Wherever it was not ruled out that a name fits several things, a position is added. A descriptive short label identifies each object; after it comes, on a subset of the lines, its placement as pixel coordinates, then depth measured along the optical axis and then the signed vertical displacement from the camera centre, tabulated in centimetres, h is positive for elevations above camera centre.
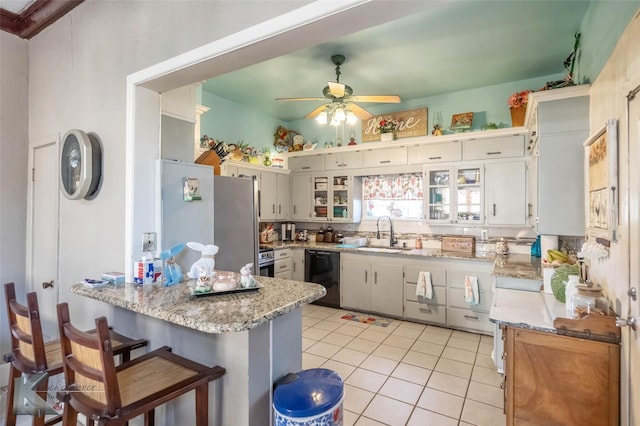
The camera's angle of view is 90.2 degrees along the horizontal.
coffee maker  546 -33
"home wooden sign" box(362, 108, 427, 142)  455 +133
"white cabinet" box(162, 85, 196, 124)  213 +77
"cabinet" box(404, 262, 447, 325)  386 -105
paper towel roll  294 -26
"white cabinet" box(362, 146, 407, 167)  450 +83
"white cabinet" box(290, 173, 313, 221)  534 +30
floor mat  404 -138
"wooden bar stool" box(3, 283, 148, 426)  145 -69
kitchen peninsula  129 -57
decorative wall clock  205 +32
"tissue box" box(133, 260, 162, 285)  180 -33
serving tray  154 -38
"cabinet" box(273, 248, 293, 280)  461 -74
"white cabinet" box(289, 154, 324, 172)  522 +85
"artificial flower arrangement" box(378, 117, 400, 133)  464 +131
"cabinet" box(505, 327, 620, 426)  155 -84
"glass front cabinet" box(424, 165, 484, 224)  404 +26
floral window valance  474 +42
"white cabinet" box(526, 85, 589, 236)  235 +43
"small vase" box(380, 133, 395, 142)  460 +112
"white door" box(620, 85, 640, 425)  129 -18
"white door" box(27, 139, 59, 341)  249 -15
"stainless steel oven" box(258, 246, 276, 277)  438 -67
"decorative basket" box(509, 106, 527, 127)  368 +116
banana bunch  253 -35
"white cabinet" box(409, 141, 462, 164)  411 +82
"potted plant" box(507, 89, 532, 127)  366 +126
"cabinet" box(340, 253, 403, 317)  416 -95
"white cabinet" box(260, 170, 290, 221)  493 +29
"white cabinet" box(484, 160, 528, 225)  373 +26
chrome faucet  480 -35
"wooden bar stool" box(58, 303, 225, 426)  109 -69
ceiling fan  323 +120
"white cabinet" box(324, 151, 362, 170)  487 +84
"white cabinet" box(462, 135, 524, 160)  375 +81
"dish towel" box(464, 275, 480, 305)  356 -86
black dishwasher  462 -85
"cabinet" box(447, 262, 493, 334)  362 -99
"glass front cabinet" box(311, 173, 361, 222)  496 +25
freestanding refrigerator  200 +0
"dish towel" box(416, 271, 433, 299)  385 -88
